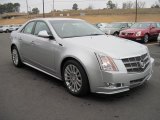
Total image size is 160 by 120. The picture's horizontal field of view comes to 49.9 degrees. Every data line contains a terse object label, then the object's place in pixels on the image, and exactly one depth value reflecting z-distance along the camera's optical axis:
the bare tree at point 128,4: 79.09
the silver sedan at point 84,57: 3.09
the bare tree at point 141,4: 73.15
